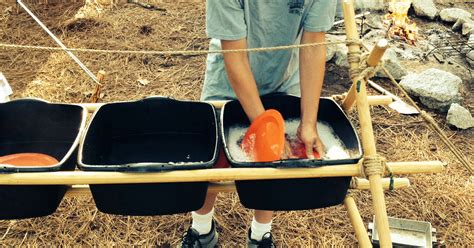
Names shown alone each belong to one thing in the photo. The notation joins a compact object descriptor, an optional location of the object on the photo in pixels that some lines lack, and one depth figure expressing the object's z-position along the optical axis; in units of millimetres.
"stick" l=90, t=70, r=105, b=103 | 2850
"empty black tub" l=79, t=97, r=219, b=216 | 1630
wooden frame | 1324
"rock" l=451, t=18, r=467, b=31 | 4387
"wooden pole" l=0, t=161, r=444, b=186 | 1321
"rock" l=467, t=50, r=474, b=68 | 3872
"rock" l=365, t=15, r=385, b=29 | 4367
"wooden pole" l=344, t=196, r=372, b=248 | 1663
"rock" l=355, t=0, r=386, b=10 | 4645
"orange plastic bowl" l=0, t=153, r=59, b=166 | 1645
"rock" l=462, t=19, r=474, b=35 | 4238
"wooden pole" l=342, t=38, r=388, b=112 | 1378
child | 1589
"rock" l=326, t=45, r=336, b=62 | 3637
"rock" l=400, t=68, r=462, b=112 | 3189
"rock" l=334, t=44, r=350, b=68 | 3619
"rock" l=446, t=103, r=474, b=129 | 3062
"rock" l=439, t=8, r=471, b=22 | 4511
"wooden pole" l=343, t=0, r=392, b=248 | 1397
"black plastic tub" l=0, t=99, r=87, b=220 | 1727
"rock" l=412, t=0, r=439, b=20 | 4586
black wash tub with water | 1362
